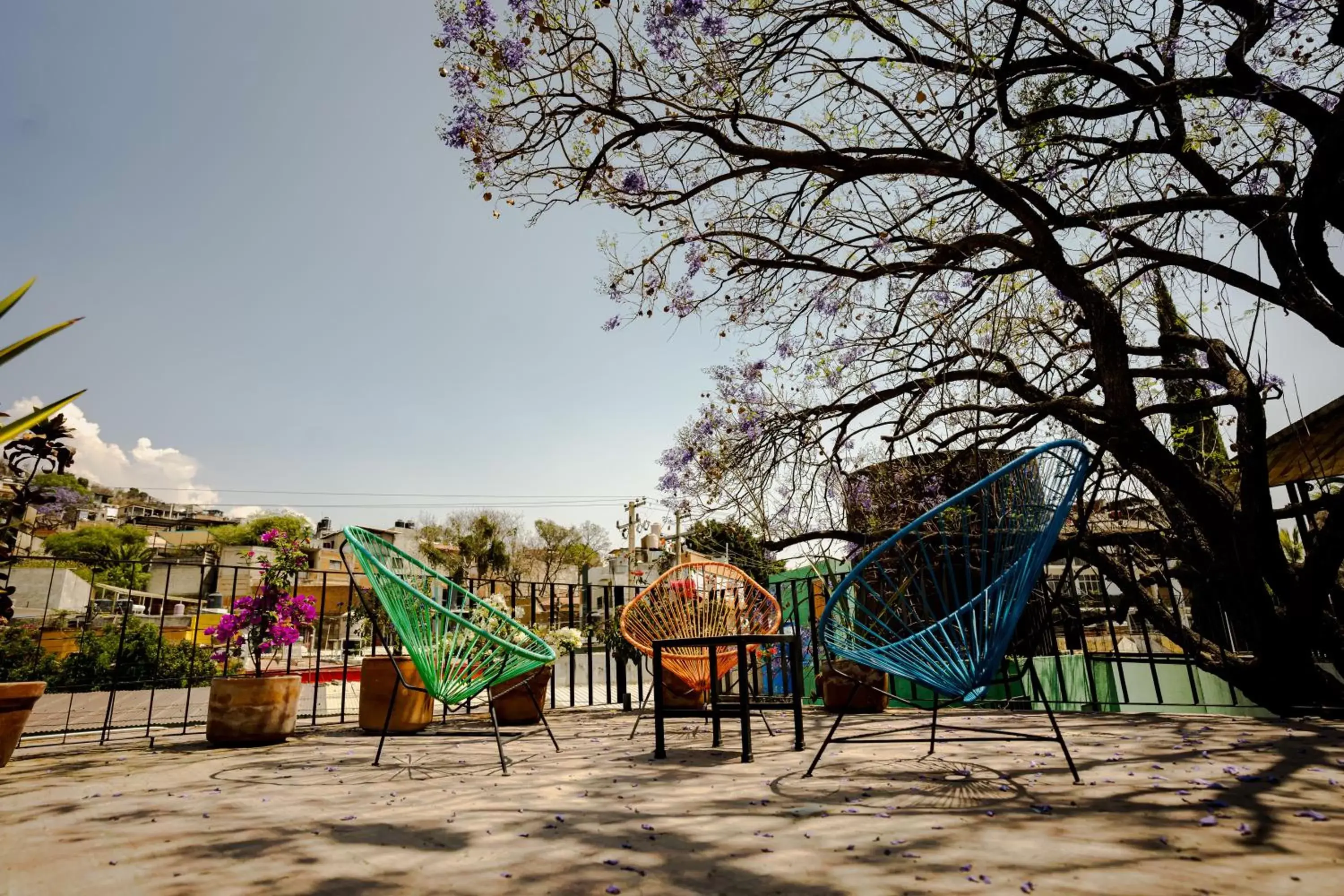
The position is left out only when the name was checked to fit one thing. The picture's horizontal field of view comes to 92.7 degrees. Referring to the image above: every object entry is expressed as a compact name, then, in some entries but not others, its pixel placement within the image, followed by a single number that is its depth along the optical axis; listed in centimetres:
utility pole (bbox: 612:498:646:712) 525
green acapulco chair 242
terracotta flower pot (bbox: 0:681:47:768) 272
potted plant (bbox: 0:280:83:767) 273
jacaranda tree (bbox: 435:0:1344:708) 332
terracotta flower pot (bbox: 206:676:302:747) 332
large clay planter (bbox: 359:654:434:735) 382
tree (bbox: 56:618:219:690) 876
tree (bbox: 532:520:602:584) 3171
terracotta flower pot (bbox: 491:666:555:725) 423
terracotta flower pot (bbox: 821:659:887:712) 468
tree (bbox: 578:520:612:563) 3269
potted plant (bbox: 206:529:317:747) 334
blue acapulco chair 194
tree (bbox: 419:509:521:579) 2634
